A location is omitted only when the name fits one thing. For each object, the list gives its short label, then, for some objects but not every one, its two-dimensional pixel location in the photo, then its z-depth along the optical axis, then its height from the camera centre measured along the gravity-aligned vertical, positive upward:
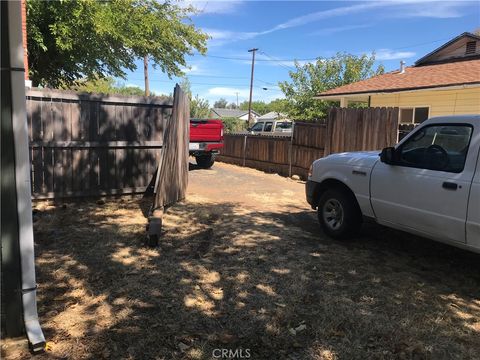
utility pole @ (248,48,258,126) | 49.12 +7.20
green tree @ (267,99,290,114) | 32.75 +1.64
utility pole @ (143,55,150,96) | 33.89 +3.85
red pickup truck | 13.42 -0.41
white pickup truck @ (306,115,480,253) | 4.35 -0.64
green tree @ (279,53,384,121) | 32.59 +3.88
